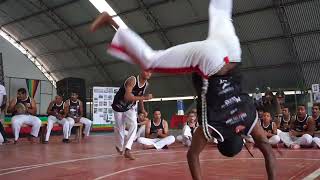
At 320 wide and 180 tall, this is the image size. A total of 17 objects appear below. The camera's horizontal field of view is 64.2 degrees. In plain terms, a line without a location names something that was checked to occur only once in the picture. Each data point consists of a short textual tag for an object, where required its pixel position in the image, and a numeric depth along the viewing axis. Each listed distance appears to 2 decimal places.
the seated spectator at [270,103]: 8.30
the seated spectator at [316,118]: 5.56
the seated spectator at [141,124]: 6.24
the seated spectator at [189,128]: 6.15
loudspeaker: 11.69
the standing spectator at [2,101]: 6.56
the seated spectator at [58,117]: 7.04
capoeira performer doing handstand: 1.76
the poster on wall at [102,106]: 10.43
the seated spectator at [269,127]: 5.48
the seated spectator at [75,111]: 7.37
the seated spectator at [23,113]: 6.57
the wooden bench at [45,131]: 7.04
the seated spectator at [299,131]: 5.46
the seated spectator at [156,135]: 5.72
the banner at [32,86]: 12.93
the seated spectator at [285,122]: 5.95
